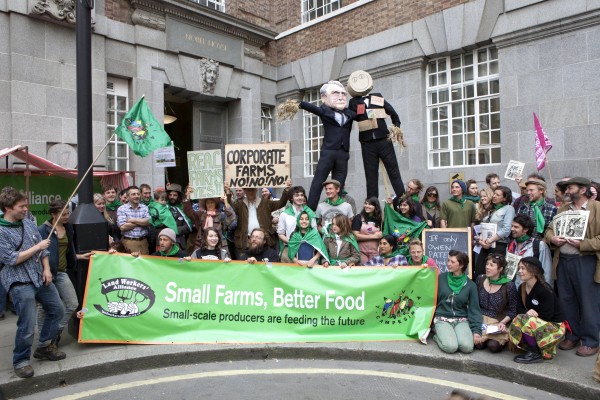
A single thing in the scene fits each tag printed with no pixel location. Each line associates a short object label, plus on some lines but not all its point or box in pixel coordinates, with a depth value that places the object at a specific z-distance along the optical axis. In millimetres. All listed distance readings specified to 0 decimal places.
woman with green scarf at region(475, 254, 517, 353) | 5078
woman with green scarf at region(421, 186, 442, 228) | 7457
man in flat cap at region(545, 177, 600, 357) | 5043
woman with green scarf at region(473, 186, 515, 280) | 6090
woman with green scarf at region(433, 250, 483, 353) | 5070
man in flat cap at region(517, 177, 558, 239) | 5859
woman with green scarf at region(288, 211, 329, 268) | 6035
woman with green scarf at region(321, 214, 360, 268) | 6012
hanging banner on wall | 7932
